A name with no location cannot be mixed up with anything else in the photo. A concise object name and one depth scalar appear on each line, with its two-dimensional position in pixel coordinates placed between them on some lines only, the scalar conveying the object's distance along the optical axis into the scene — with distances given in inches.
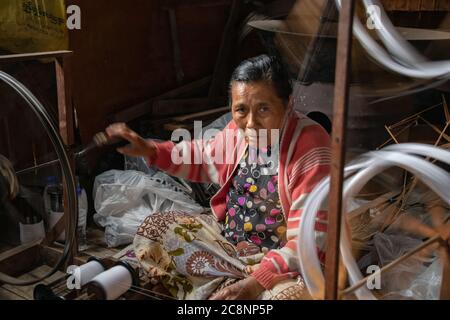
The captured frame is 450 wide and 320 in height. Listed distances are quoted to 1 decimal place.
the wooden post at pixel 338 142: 45.8
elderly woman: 67.3
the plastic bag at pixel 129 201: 106.0
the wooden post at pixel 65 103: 85.0
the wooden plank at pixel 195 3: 145.3
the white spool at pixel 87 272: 75.1
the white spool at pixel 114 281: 68.7
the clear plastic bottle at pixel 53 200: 98.5
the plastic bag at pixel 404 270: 79.7
